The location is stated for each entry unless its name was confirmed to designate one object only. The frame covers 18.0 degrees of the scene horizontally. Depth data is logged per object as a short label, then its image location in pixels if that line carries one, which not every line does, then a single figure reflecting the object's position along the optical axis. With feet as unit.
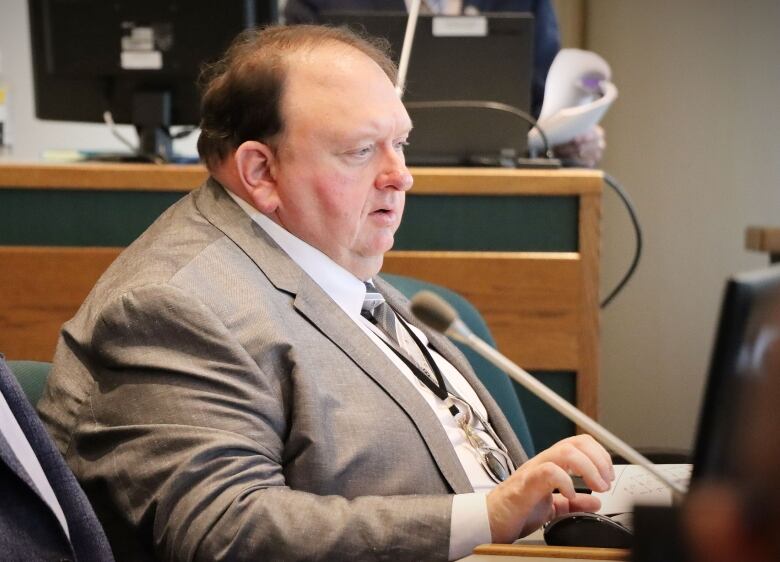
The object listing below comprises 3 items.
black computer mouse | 7.01
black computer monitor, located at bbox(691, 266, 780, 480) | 5.06
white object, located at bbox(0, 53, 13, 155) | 19.28
